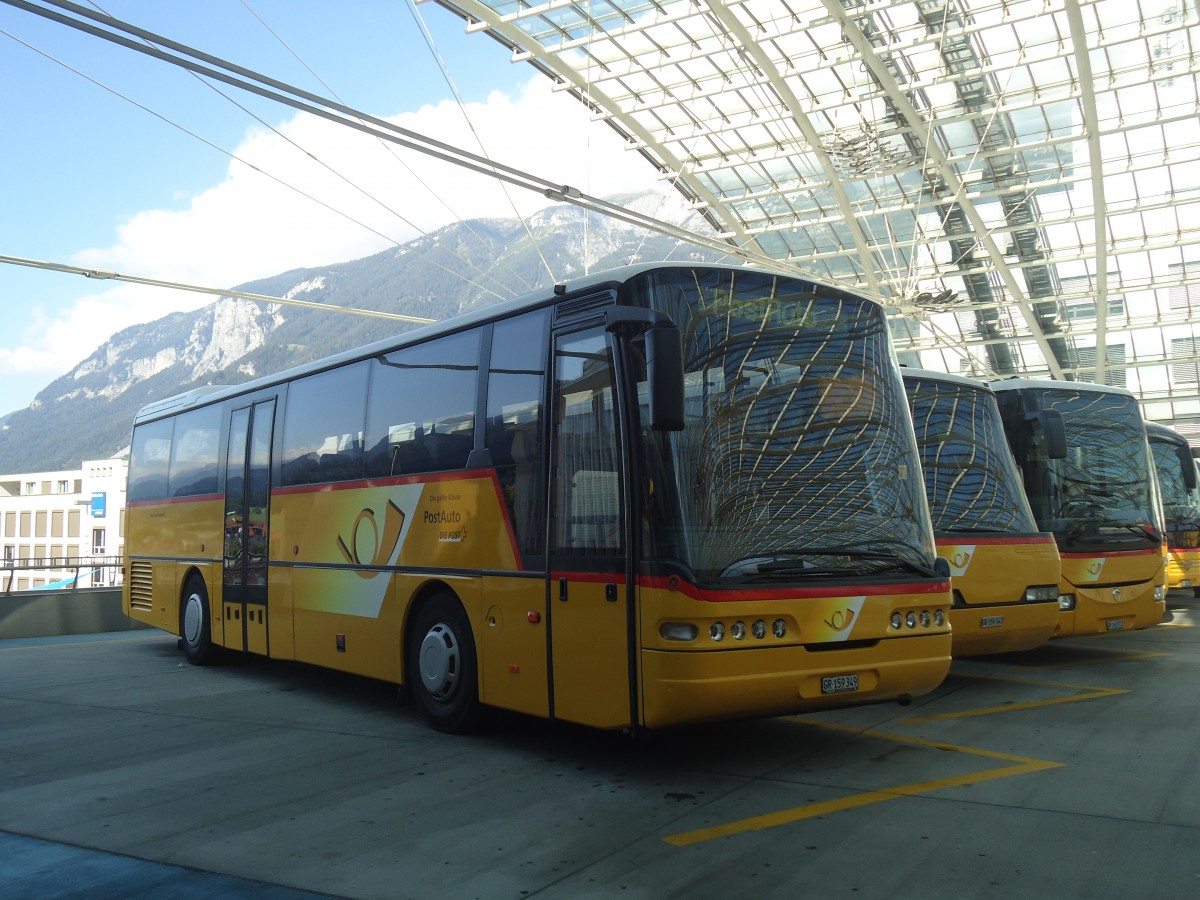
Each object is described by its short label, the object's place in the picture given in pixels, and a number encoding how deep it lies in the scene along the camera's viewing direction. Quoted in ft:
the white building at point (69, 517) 352.69
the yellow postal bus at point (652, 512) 20.81
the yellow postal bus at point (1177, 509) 64.49
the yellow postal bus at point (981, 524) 33.19
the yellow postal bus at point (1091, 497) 37.58
